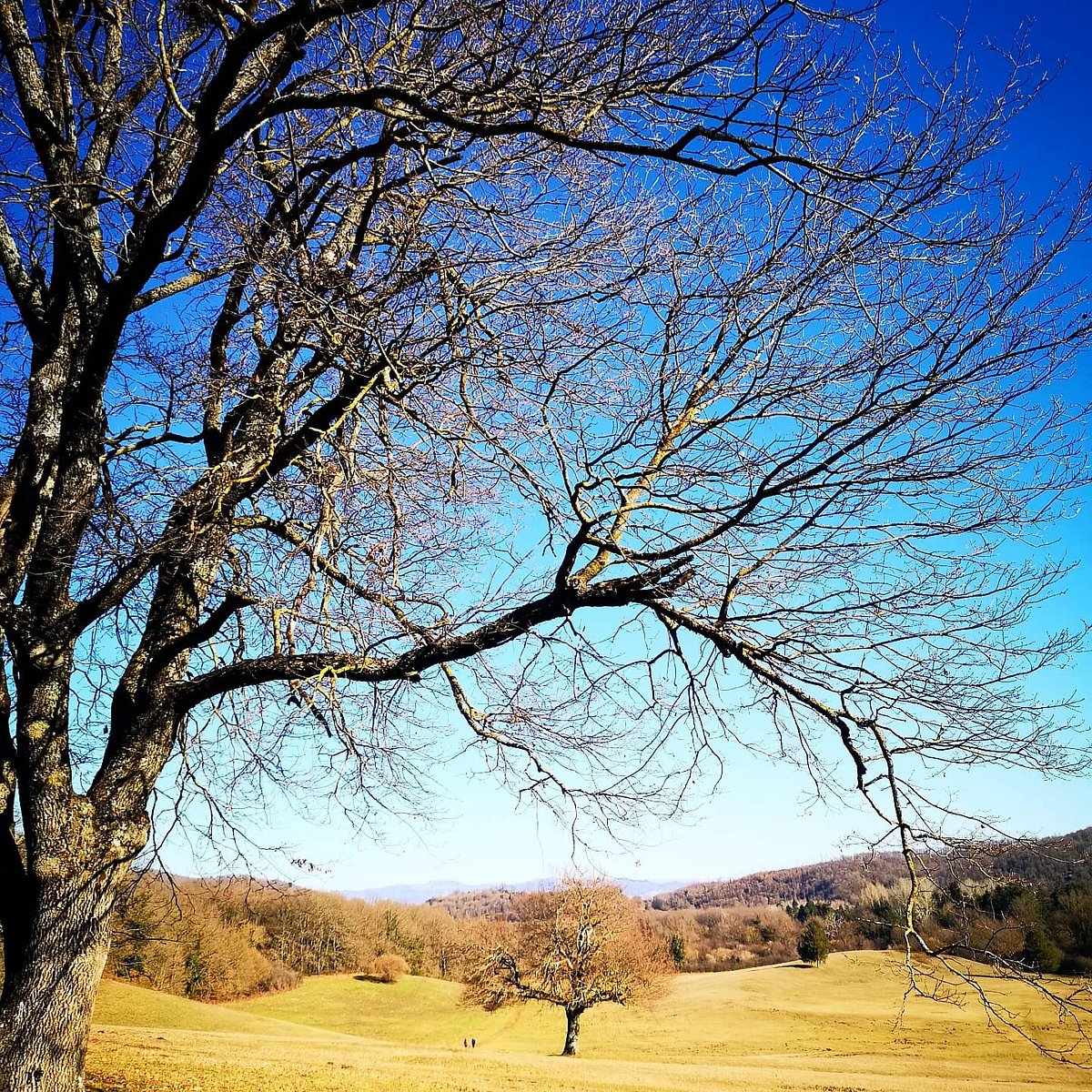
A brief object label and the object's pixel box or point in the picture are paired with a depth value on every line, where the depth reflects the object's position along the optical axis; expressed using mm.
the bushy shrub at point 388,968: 58625
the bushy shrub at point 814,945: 57594
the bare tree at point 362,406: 4434
